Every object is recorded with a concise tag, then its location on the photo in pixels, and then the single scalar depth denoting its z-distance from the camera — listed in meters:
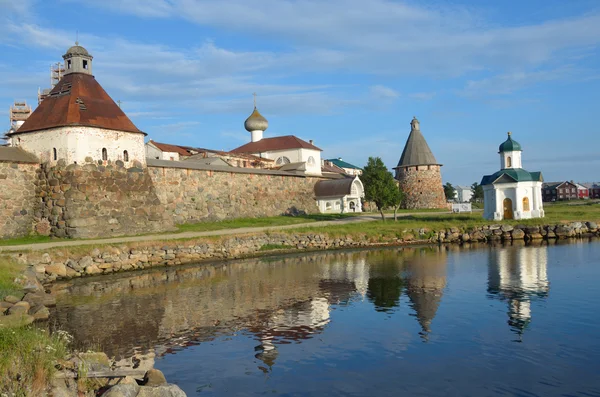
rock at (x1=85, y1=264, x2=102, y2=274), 20.34
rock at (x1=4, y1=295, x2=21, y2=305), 13.21
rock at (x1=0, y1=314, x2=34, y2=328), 10.87
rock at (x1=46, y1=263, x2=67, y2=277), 19.38
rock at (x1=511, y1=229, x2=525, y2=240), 30.00
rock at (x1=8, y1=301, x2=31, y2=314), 12.16
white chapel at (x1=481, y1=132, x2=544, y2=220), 33.75
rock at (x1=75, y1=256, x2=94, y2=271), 20.28
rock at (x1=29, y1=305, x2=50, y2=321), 12.94
